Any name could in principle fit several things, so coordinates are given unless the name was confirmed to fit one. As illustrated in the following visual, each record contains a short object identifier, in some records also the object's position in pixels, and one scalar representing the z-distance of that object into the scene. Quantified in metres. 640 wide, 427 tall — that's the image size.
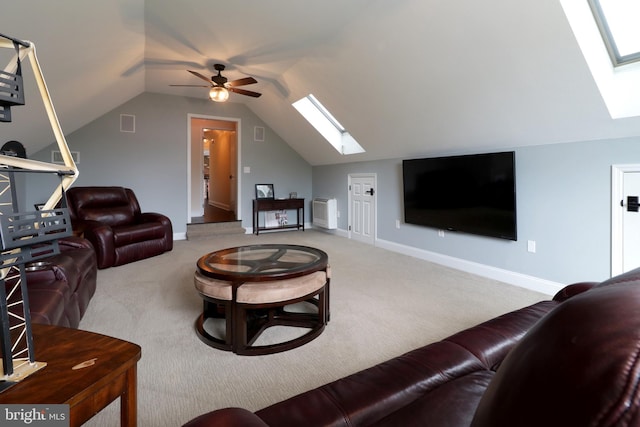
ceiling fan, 3.76
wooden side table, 0.61
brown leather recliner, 3.72
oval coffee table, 1.90
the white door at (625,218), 2.47
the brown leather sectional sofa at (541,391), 0.30
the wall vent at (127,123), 5.35
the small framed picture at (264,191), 6.57
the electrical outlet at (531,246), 3.16
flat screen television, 3.29
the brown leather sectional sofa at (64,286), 1.60
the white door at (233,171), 6.56
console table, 6.30
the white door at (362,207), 5.40
